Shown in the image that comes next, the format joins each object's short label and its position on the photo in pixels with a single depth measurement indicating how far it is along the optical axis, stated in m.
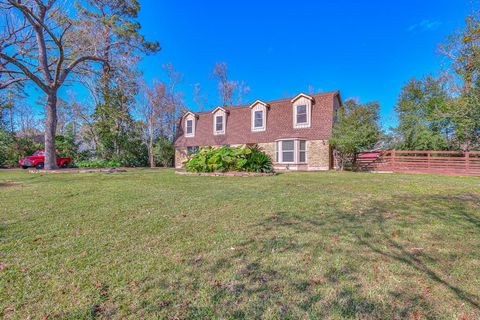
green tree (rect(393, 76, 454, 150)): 13.60
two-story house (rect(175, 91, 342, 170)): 15.32
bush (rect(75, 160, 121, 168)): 15.74
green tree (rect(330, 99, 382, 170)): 13.30
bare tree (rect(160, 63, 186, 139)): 24.05
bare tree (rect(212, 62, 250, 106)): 28.03
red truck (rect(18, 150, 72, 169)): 16.27
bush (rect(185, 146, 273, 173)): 10.11
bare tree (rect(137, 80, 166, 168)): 20.92
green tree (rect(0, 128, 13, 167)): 17.82
